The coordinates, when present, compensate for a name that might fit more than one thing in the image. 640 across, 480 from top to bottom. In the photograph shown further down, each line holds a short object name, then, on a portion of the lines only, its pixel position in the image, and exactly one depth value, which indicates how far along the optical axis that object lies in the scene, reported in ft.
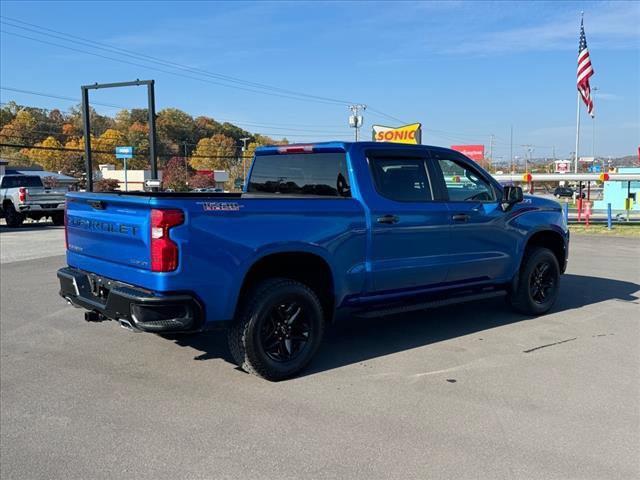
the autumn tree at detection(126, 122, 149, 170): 364.21
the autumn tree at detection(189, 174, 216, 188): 336.35
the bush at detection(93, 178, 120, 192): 240.63
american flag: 95.61
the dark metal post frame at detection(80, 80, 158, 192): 79.66
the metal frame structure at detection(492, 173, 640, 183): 85.53
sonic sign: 86.53
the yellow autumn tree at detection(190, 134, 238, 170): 377.91
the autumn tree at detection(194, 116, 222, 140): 421.10
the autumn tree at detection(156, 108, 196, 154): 383.47
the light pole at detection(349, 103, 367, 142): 163.22
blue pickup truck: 13.79
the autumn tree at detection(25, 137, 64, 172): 339.16
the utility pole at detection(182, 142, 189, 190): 327.02
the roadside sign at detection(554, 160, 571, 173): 277.23
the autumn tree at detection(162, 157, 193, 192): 315.58
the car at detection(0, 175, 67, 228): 72.28
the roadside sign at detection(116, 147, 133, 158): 201.36
